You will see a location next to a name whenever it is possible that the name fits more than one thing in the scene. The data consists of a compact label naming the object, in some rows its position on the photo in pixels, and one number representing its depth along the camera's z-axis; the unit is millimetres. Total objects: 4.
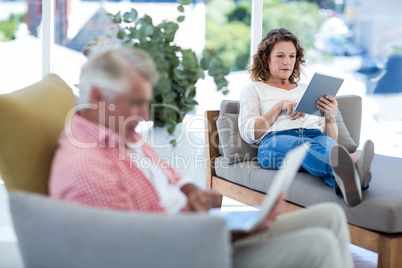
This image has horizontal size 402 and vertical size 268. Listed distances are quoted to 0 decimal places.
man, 4217
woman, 5624
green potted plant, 4716
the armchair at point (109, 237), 3606
